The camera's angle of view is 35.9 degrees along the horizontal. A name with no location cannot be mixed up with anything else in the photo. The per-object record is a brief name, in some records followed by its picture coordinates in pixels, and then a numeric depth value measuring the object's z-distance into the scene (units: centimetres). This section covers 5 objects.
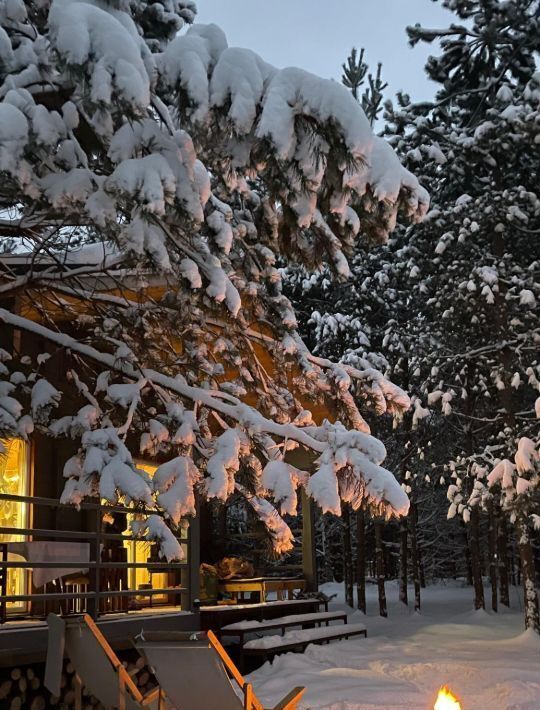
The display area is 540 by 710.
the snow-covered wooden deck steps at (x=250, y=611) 1029
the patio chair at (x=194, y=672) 459
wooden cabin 653
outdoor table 1184
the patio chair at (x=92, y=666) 500
